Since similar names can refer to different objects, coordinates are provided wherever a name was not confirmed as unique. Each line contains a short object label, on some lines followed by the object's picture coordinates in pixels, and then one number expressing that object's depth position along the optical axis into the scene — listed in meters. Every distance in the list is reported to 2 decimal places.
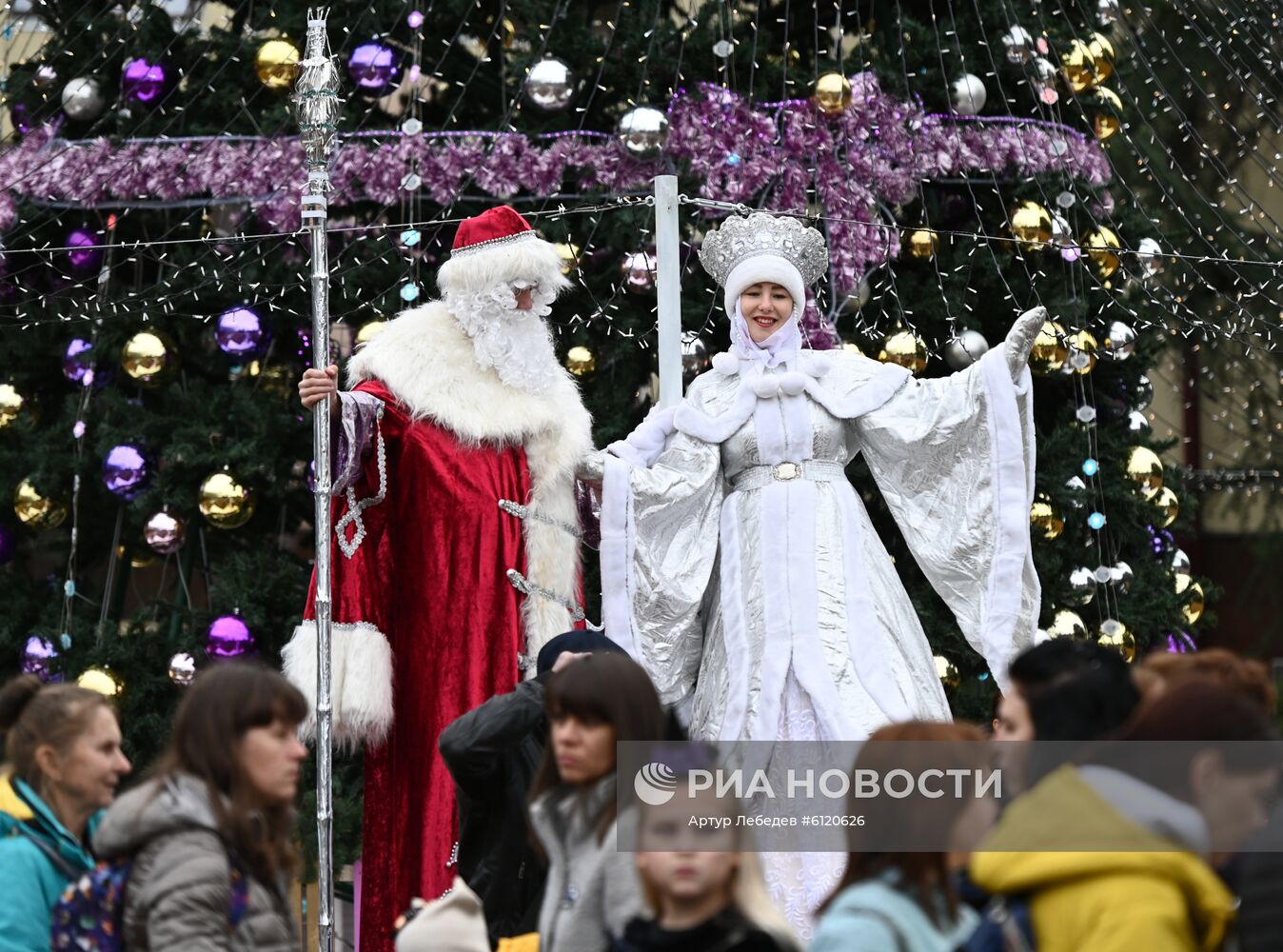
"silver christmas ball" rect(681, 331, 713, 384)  15.51
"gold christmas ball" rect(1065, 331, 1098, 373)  16.05
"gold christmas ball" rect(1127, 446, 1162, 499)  16.50
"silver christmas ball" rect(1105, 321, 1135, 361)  16.47
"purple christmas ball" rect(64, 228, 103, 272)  16.39
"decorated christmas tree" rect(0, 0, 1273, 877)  15.70
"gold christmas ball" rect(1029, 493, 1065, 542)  15.91
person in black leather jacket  8.80
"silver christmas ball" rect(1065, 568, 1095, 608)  16.02
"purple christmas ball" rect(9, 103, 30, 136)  16.70
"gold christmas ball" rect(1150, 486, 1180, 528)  16.66
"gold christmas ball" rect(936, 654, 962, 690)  15.51
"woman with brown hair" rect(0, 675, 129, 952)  7.29
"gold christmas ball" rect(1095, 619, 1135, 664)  15.77
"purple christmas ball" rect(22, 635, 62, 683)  15.70
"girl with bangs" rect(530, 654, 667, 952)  7.11
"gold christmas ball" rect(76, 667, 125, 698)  14.95
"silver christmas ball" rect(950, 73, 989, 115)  16.19
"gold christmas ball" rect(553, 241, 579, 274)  15.67
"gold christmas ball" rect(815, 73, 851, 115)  15.52
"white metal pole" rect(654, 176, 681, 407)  13.12
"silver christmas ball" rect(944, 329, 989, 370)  15.93
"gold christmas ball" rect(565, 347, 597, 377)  15.65
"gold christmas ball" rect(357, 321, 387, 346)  15.24
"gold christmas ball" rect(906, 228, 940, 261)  16.02
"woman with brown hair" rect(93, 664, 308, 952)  6.61
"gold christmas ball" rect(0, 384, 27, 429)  16.25
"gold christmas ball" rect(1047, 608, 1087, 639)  15.44
